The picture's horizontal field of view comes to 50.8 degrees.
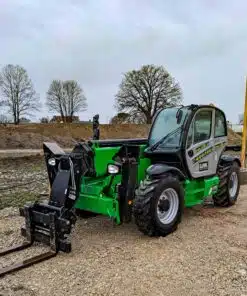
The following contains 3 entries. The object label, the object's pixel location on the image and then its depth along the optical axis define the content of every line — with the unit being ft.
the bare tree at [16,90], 102.84
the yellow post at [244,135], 21.94
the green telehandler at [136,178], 11.78
